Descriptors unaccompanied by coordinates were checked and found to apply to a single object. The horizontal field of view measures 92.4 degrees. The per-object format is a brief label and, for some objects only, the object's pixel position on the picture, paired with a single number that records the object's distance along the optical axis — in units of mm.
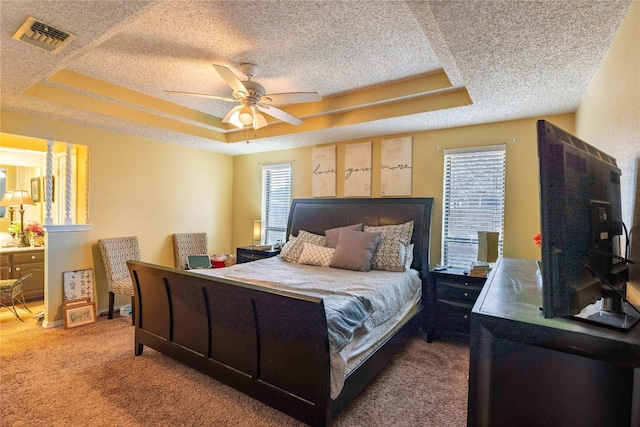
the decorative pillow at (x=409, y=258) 3413
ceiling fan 2520
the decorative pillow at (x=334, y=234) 3875
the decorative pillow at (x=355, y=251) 3359
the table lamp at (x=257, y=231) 5017
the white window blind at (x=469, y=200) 3465
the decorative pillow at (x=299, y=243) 3922
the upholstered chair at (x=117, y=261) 3727
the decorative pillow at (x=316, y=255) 3629
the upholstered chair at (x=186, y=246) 4793
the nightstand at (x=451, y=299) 3109
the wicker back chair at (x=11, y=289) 3613
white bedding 1922
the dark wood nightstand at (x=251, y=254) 4491
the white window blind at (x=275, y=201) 5113
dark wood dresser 841
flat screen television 947
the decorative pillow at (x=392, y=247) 3354
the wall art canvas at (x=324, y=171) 4559
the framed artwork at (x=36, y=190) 5040
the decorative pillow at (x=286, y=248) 4018
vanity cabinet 4332
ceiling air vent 1800
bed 1812
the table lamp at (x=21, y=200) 4613
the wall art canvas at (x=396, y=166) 3977
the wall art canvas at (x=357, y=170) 4277
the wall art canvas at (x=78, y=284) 3711
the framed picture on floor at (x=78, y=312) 3545
